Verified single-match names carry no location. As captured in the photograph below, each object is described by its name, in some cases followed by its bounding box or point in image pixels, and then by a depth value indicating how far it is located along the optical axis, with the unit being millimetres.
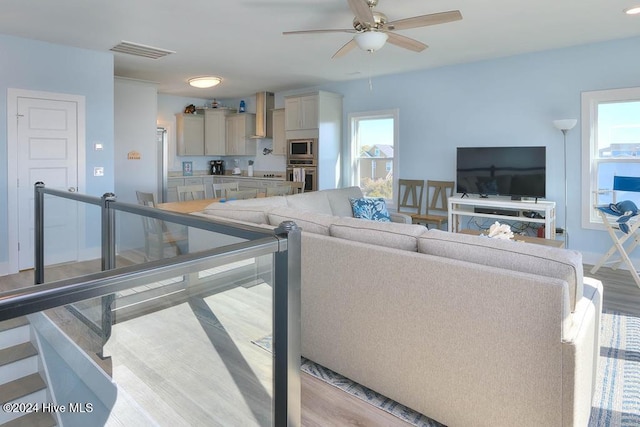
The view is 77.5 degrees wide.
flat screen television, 5094
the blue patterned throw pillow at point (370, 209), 4816
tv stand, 4832
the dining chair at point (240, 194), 5180
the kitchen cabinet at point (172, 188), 8156
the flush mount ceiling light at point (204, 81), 5605
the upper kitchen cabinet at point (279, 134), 7785
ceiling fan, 2932
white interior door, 4477
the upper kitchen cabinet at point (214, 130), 8641
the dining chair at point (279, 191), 5418
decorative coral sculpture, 3147
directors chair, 4211
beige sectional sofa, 1575
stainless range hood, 8039
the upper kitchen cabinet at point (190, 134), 8359
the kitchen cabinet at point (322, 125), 6809
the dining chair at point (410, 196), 6289
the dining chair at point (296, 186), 6396
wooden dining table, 4004
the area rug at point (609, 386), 2010
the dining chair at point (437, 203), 5914
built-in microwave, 6910
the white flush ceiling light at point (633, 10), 3617
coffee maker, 9227
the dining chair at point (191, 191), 5143
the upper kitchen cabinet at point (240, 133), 8438
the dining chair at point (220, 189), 5488
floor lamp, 4637
